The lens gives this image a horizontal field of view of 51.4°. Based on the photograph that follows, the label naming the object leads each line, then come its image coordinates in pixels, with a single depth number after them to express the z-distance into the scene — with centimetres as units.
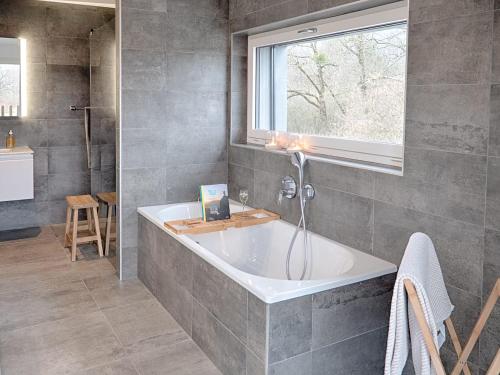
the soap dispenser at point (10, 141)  514
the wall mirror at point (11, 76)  510
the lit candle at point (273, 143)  378
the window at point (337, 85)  296
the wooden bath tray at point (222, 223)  331
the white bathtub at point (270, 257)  233
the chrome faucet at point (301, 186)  325
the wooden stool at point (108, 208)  426
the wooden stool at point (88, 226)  444
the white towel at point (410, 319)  179
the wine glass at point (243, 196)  374
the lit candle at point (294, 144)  358
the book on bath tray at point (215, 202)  351
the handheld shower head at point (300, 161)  325
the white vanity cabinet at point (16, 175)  485
